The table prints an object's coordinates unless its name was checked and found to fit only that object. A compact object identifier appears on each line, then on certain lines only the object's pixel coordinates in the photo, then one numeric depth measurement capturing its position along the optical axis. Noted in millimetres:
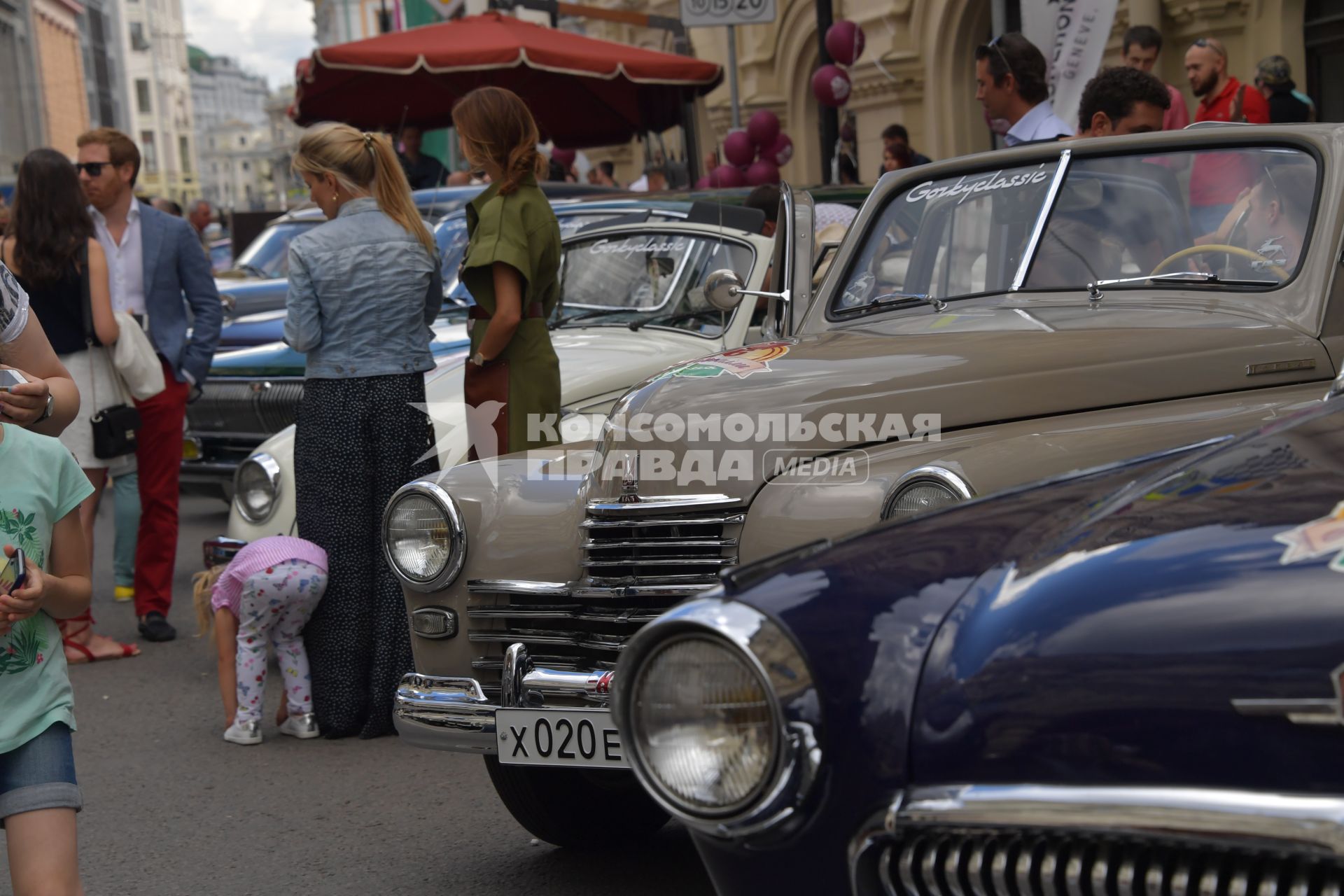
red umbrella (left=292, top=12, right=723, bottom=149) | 12617
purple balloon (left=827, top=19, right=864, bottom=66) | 13273
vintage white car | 5906
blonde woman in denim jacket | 5207
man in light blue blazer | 6859
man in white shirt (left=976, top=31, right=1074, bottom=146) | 5719
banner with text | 7812
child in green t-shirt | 2719
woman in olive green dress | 5156
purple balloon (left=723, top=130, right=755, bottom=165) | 14133
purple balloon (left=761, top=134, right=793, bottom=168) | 14398
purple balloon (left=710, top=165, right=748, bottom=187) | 13531
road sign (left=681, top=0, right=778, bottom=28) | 12117
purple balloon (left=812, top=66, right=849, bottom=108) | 11875
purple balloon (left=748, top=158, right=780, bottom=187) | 13352
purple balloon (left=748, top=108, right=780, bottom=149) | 14070
